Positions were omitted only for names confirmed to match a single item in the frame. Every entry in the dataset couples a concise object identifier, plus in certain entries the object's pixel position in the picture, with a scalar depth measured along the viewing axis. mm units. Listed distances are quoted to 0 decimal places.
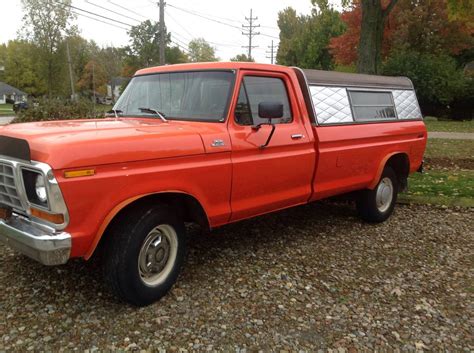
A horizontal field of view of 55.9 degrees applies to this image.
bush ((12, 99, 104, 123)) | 9953
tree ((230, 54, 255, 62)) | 73688
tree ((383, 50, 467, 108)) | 27828
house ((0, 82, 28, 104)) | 71625
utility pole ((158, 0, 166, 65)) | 25312
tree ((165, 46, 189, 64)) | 74644
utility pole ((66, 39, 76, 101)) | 43416
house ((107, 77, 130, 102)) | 71962
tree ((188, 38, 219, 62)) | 83562
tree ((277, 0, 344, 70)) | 43062
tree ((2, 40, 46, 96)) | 66188
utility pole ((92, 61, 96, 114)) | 68925
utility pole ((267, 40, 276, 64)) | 78719
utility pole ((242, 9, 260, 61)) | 61000
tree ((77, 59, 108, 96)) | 72312
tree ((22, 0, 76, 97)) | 40875
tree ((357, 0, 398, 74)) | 10922
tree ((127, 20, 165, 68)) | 74125
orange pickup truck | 3008
